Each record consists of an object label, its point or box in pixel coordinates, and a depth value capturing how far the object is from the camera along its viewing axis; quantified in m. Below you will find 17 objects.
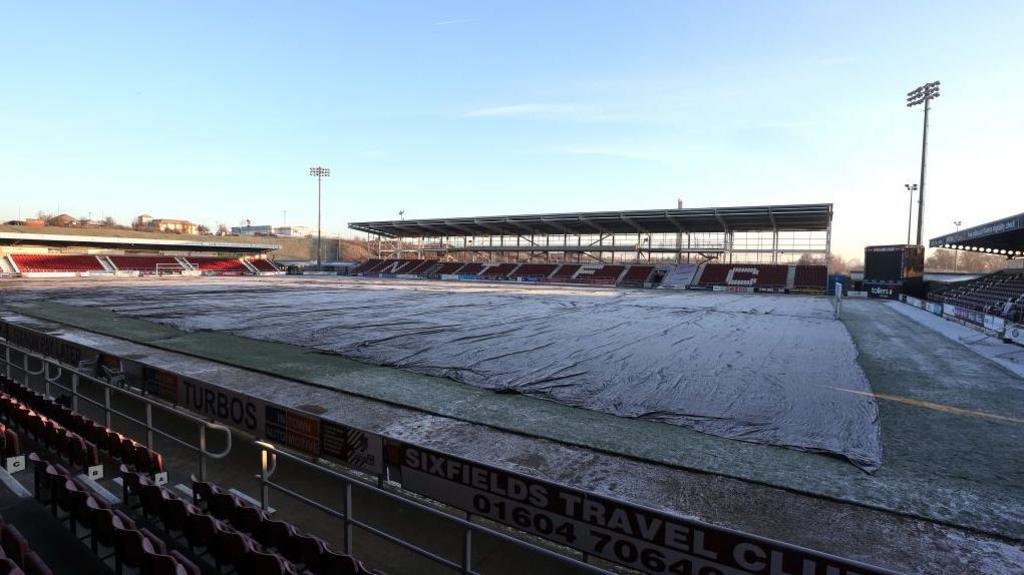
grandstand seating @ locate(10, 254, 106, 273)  51.91
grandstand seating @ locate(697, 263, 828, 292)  51.31
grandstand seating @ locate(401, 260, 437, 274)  72.60
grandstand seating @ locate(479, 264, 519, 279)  66.42
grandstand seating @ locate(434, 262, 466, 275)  71.25
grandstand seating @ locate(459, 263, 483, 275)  69.34
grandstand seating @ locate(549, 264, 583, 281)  63.28
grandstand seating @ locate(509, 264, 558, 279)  65.25
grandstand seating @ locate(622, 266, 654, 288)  57.42
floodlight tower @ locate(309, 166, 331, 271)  74.44
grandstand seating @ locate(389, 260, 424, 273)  73.44
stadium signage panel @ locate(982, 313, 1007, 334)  18.14
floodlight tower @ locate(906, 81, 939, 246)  42.66
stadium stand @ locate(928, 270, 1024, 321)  21.55
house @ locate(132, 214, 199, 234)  116.07
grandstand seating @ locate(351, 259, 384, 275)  75.65
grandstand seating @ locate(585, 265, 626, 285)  59.56
